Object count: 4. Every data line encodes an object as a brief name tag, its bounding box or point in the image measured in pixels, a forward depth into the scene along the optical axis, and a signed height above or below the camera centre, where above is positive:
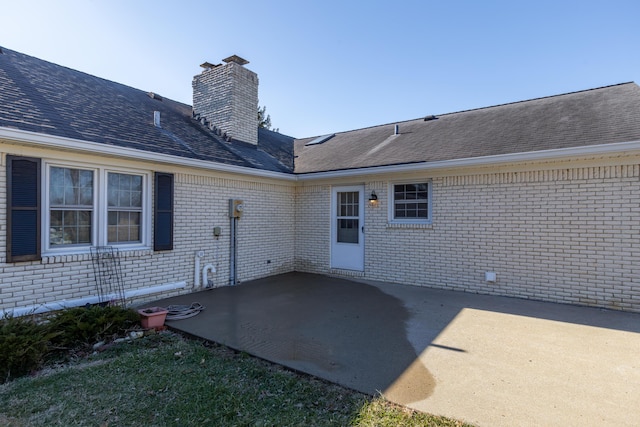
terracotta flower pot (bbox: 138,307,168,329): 4.59 -1.38
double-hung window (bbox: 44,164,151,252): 5.01 +0.17
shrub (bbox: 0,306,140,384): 3.38 -1.34
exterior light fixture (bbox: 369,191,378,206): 8.03 +0.45
